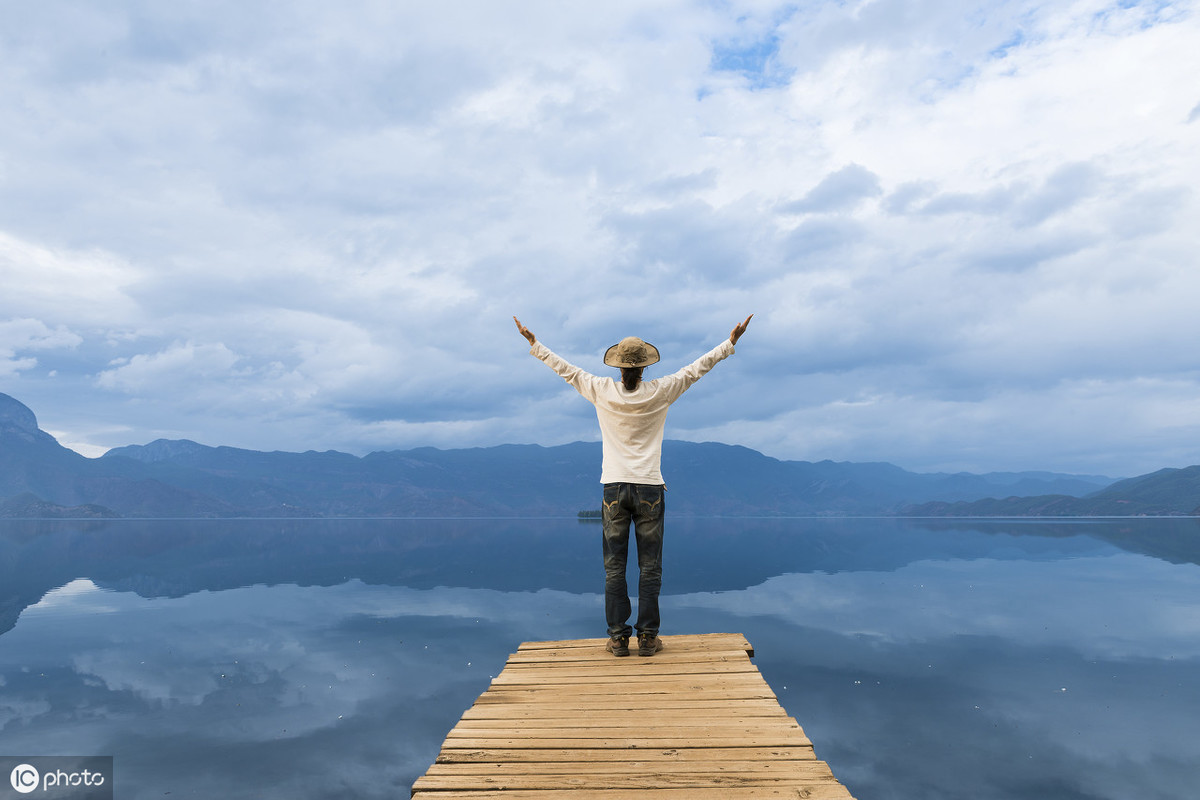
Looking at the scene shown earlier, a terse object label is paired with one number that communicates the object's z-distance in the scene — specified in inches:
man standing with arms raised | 356.5
